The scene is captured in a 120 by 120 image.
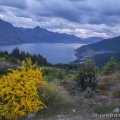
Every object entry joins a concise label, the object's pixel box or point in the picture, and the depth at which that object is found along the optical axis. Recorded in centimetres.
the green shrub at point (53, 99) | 413
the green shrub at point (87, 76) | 501
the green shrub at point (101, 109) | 385
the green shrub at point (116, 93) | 476
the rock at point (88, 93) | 460
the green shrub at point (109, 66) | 985
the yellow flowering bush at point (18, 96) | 380
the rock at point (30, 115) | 382
